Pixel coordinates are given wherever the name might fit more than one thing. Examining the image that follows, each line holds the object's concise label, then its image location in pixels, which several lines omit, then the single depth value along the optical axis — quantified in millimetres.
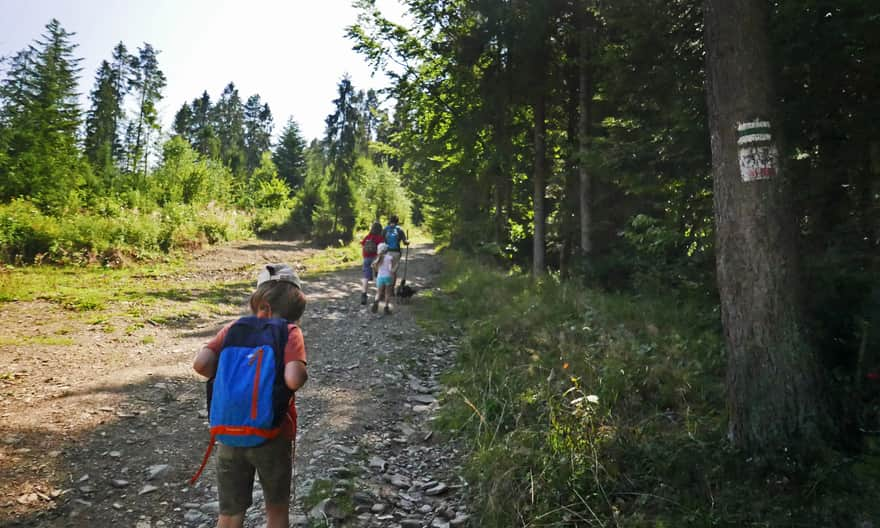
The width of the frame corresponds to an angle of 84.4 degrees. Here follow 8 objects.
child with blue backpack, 2699
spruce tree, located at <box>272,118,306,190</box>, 72938
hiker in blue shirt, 12586
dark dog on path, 13945
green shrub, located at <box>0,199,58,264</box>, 14297
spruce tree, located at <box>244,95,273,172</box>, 93875
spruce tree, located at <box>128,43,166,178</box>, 38844
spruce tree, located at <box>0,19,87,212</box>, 18922
